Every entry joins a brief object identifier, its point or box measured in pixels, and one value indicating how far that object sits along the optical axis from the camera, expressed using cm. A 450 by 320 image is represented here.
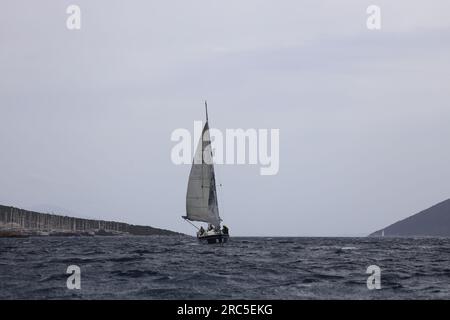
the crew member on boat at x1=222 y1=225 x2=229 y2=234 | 9202
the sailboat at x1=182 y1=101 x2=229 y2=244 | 8637
